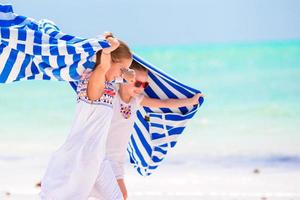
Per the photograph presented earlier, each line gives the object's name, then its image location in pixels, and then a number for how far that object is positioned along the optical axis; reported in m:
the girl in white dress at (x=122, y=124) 9.88
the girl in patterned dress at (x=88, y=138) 9.02
